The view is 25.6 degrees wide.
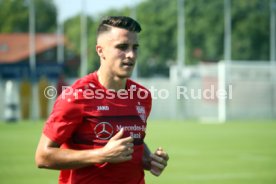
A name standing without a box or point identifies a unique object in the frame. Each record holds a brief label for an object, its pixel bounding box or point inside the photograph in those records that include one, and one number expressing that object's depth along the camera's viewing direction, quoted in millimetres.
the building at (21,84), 33250
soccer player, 4562
